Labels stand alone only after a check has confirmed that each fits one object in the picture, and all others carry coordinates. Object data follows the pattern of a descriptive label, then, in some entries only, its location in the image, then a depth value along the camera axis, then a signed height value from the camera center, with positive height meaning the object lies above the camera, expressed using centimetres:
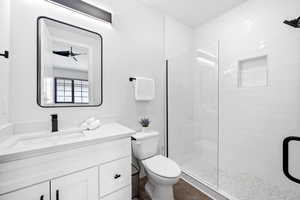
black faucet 127 -21
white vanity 80 -46
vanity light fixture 137 +96
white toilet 137 -72
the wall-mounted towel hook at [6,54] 101 +33
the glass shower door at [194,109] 210 -16
